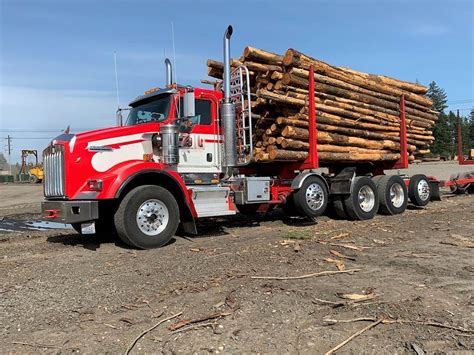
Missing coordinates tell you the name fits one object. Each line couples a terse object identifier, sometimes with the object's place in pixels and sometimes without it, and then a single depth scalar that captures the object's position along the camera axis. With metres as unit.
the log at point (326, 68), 10.45
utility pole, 110.22
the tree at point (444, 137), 83.94
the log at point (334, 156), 10.36
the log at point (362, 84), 11.10
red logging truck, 7.95
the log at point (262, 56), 10.23
